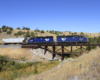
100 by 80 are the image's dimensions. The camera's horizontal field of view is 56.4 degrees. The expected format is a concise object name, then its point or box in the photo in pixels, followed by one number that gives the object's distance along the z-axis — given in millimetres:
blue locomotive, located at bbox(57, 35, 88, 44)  34594
